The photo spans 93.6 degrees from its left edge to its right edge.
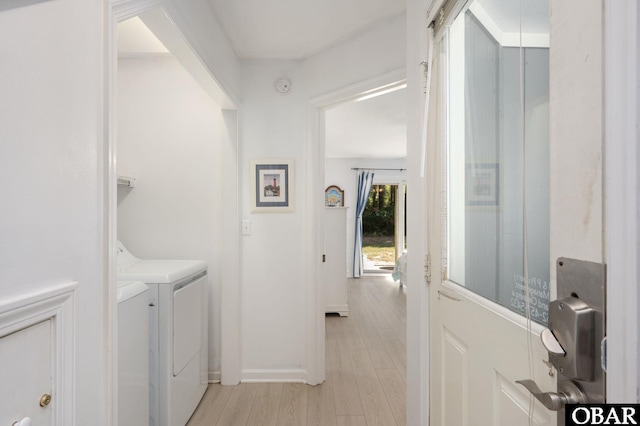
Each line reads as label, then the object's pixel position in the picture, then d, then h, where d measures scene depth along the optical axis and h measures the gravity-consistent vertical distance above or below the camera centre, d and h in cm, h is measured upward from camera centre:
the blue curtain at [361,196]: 682 +35
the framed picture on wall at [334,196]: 680 +35
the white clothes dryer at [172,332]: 167 -73
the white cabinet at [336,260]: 423 -72
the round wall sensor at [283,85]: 249 +105
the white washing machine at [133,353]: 131 -66
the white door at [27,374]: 62 -36
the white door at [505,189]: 48 +5
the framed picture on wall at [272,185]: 250 +22
